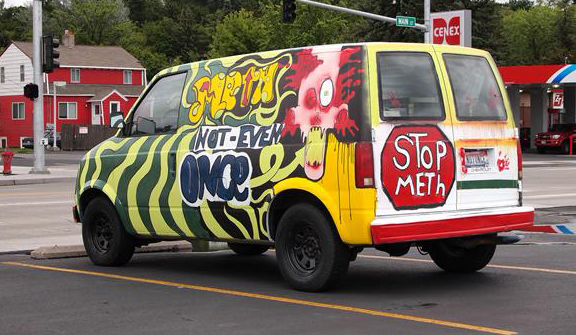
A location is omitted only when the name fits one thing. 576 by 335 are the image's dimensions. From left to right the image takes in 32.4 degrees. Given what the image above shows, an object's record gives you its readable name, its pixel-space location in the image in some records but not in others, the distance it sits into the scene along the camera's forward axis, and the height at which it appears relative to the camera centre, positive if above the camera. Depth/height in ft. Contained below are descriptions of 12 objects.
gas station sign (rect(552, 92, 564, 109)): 187.79 +4.63
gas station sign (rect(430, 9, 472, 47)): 98.37 +9.92
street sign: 109.40 +11.61
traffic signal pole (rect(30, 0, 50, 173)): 108.78 +5.49
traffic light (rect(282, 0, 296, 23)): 113.60 +13.45
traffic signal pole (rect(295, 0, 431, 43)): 109.57 +12.40
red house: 249.14 +10.02
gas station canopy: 179.83 +9.28
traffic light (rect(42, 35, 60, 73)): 105.70 +8.06
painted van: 26.99 -0.92
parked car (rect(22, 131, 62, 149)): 232.22 -3.09
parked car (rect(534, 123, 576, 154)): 175.73 -2.14
